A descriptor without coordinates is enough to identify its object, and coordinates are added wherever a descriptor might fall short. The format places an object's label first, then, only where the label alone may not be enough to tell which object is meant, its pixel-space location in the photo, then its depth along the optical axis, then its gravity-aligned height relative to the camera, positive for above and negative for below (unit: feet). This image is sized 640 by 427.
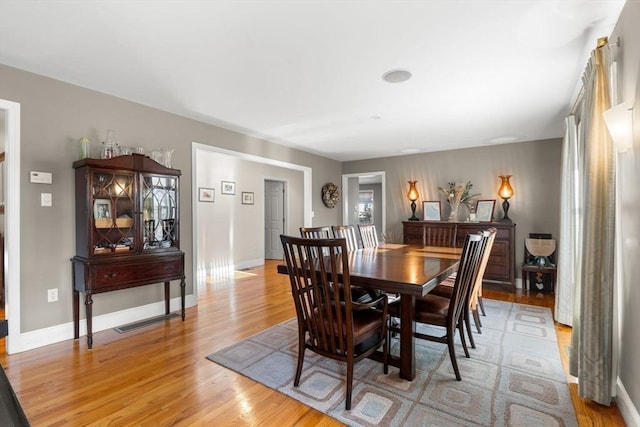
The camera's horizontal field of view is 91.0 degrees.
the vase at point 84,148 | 9.36 +1.83
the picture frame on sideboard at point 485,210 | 16.64 -0.16
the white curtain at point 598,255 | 5.91 -0.93
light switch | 8.87 +0.28
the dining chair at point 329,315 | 5.84 -2.19
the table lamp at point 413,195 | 19.01 +0.75
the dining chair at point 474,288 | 7.80 -2.27
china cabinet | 9.02 -0.59
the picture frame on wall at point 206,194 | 19.17 +0.87
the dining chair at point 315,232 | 9.71 -0.80
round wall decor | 20.56 +0.86
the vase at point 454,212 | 17.33 -0.27
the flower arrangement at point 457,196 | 17.33 +0.62
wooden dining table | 6.10 -1.48
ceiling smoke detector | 8.57 +3.68
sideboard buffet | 15.07 -2.13
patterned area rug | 5.77 -3.82
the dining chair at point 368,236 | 12.98 -1.21
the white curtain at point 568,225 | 9.98 -0.60
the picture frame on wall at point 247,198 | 21.90 +0.72
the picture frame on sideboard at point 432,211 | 18.29 -0.22
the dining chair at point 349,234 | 11.38 -0.98
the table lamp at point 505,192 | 15.96 +0.74
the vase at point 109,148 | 9.64 +1.88
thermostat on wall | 8.69 +0.89
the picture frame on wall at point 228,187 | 20.57 +1.39
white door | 24.35 -0.70
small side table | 14.19 -2.95
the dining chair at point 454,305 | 6.78 -2.31
